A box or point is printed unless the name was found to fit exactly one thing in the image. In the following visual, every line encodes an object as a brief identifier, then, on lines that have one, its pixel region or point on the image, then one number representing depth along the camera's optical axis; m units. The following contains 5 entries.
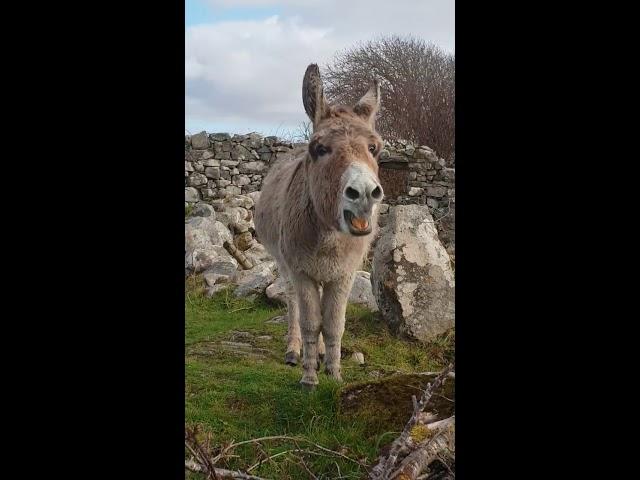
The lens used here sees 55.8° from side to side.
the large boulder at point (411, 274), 3.05
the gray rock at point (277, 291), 3.52
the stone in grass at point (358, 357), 2.92
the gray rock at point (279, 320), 3.35
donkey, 2.56
